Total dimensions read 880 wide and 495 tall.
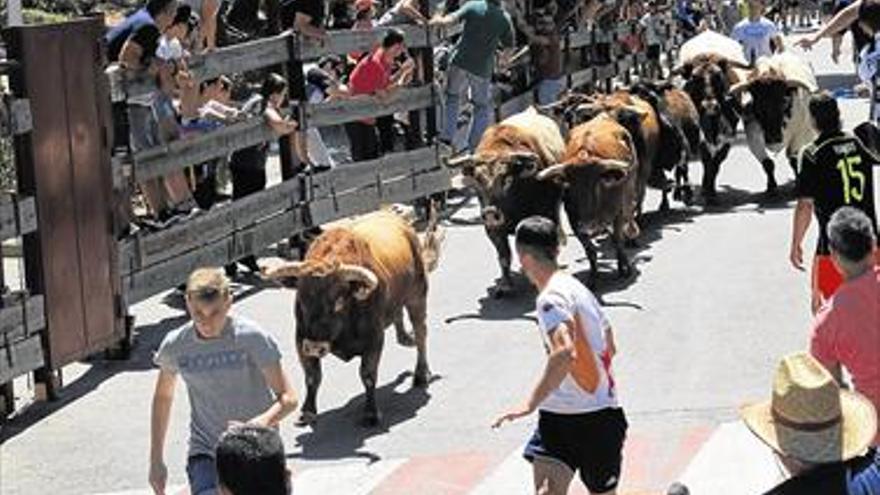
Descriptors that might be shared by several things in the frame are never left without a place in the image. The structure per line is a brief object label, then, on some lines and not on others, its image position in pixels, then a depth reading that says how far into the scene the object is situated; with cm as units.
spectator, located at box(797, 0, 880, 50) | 1249
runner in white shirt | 741
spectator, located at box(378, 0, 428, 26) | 1883
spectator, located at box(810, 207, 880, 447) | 755
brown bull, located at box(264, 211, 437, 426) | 1052
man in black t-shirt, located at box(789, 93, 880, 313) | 1011
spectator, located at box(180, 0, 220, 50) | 1519
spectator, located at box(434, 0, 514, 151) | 1947
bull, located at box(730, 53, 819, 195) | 1847
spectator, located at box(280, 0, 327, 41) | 1627
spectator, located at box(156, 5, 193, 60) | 1363
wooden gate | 1163
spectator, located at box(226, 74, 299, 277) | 1560
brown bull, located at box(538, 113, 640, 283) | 1457
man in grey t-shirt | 755
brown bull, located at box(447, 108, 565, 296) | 1437
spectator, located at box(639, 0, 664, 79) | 3289
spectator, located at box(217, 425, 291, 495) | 492
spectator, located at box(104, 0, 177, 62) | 1353
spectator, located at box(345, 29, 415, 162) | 1794
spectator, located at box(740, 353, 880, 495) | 534
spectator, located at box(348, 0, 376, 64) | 1842
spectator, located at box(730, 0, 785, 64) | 2219
